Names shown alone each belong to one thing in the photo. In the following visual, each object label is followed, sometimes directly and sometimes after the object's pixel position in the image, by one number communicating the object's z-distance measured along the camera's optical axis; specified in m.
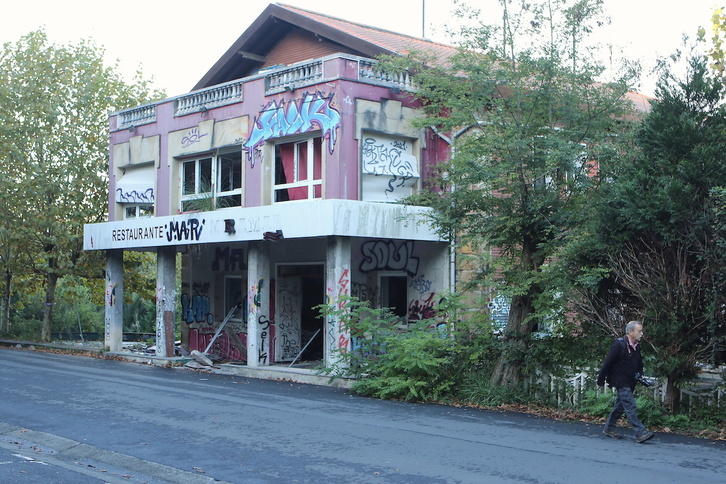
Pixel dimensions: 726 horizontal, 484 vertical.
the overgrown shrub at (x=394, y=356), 14.73
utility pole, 31.26
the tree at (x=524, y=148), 14.11
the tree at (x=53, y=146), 28.47
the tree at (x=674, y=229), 11.33
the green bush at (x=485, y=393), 14.02
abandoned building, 18.64
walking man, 10.71
